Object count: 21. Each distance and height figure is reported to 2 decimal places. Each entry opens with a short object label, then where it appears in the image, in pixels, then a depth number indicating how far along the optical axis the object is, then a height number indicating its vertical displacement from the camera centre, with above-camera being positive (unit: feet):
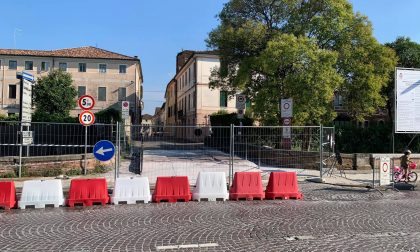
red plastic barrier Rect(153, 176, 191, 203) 34.94 -5.14
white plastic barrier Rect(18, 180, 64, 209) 32.09 -5.27
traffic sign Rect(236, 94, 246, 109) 62.59 +4.29
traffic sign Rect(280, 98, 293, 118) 52.75 +2.79
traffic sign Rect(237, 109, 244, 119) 63.63 +2.61
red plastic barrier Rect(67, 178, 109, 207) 33.12 -5.19
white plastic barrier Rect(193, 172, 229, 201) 35.73 -5.04
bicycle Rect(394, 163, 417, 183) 46.03 -4.75
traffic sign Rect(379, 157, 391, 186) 42.88 -4.22
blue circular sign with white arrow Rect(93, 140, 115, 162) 37.65 -2.10
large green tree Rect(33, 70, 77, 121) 144.97 +11.48
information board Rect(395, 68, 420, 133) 51.44 +3.93
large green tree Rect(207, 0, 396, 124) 65.05 +12.62
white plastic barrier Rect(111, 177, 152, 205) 34.01 -5.21
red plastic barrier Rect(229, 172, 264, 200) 36.40 -5.08
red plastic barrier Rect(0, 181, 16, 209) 31.58 -5.25
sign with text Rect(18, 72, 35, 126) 48.39 +3.80
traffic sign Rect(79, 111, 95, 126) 46.63 +1.09
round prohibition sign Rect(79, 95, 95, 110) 49.02 +2.96
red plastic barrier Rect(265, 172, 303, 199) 36.99 -5.08
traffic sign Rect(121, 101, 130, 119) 75.15 +3.48
